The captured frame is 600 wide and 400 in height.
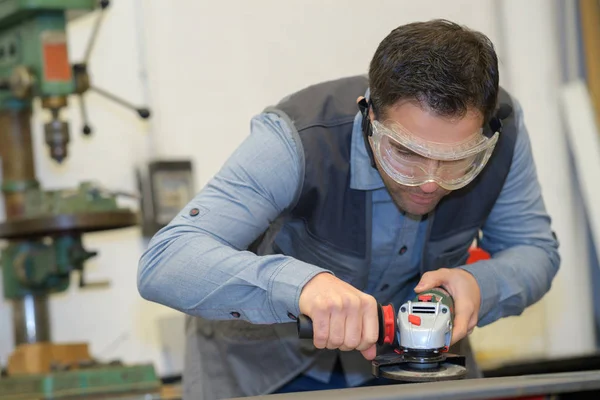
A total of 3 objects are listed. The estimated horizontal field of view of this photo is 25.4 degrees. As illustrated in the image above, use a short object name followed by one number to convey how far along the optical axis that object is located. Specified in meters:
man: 1.70
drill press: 2.41
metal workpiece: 1.42
